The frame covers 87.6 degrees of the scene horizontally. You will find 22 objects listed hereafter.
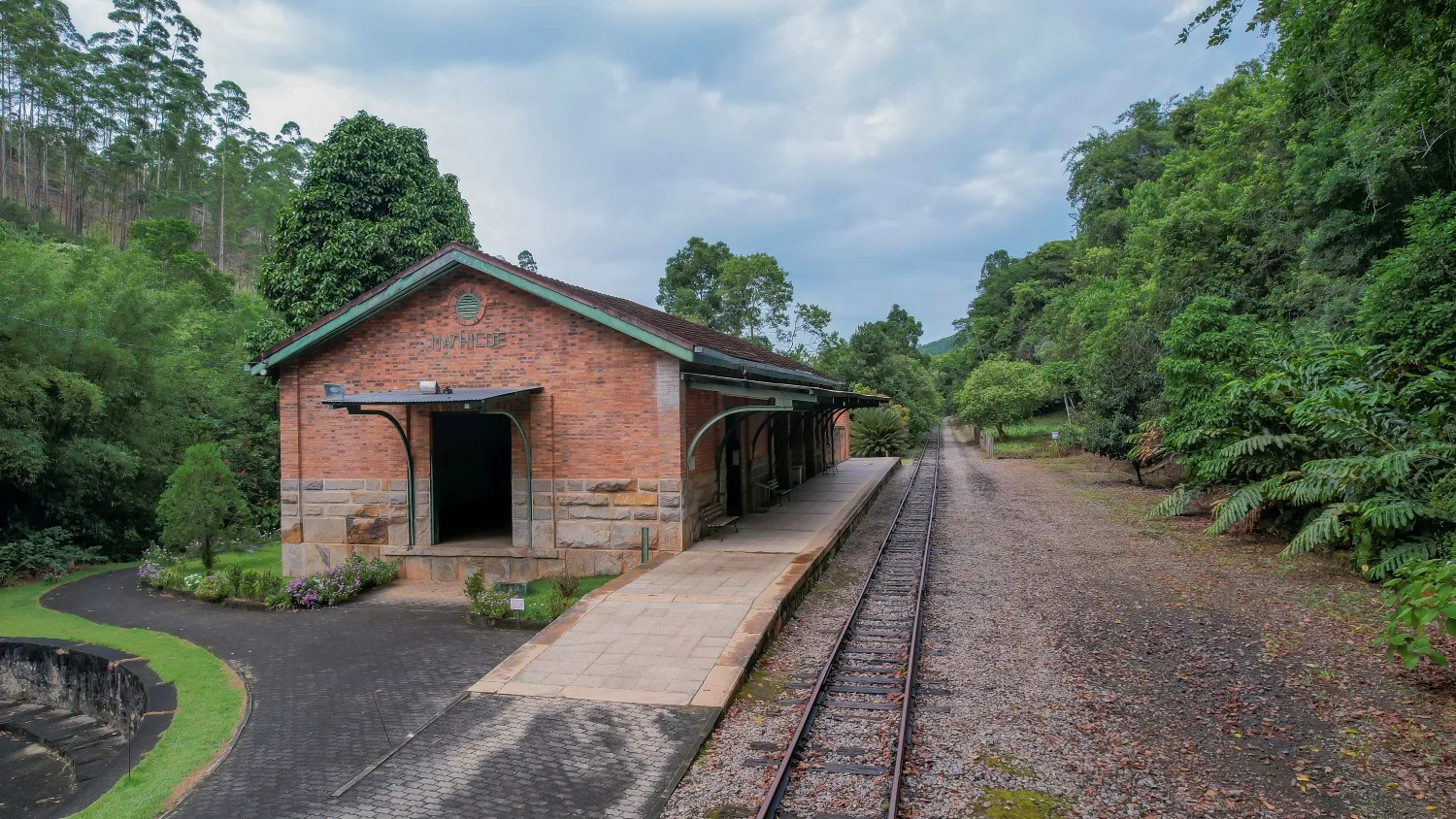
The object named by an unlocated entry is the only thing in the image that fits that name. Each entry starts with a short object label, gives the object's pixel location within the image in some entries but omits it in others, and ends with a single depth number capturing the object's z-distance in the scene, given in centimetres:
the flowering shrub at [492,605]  875
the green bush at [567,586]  971
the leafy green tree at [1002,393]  3678
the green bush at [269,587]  1034
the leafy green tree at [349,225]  1889
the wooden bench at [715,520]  1230
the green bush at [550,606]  866
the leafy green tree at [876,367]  3969
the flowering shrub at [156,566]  1207
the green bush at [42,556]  1429
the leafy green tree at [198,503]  1206
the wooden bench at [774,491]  1578
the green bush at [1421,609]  522
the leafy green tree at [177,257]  3344
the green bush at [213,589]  1075
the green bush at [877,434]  3547
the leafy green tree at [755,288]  4022
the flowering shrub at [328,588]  1016
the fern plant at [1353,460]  873
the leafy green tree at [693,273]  4659
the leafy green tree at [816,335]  4062
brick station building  1059
